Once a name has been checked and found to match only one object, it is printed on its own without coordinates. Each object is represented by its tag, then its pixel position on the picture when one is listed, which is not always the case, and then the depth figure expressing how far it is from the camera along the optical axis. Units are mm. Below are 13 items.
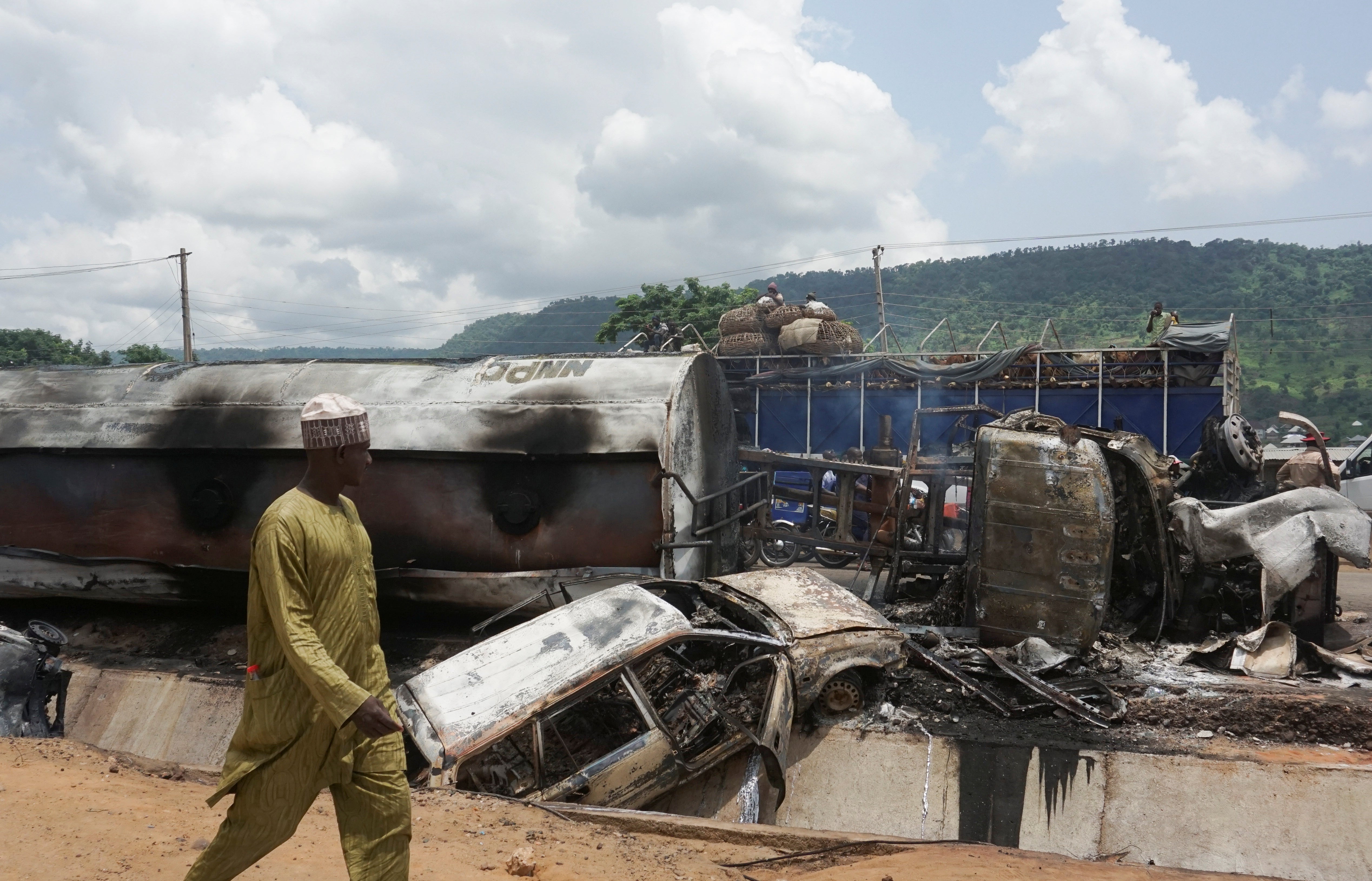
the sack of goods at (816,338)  19234
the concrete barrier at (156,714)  7008
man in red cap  8336
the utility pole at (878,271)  24531
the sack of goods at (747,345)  20094
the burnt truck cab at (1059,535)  7023
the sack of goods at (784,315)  19781
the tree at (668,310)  34656
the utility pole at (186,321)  30344
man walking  2467
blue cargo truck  17422
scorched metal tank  7840
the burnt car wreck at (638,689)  4527
